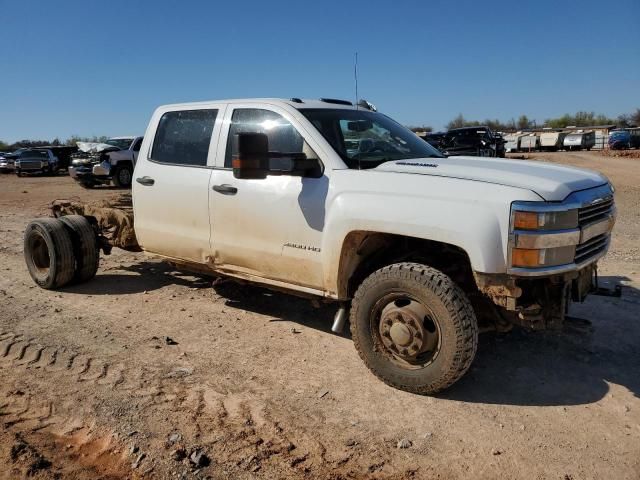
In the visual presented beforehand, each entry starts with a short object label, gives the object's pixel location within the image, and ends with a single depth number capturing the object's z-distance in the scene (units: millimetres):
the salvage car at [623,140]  45156
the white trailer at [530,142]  48156
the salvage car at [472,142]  25750
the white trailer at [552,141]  47688
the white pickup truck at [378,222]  3348
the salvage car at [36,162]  30141
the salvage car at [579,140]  47125
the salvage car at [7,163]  33625
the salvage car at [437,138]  26064
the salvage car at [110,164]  19781
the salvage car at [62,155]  31825
